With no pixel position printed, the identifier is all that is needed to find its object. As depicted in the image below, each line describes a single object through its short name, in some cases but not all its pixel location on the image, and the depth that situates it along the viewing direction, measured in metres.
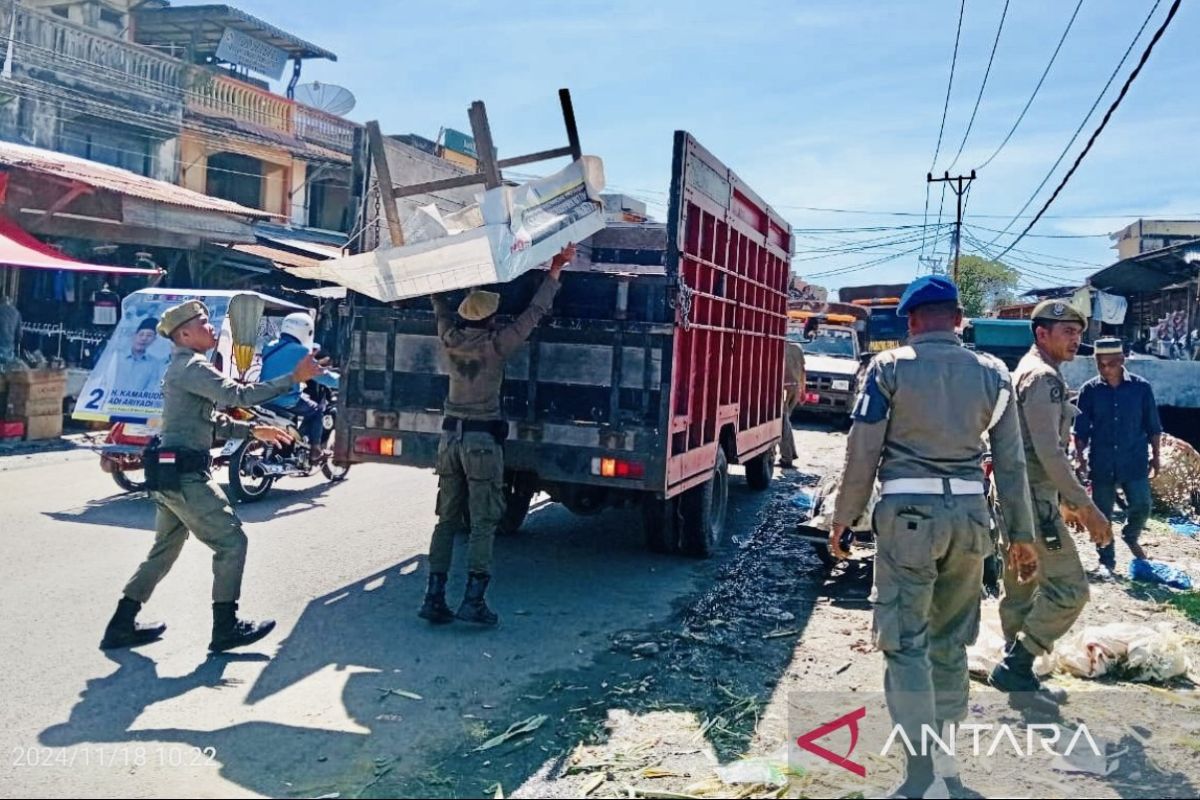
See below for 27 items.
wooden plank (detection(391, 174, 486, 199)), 6.00
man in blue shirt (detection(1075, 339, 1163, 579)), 7.56
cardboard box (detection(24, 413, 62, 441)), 12.19
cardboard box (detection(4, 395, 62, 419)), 12.13
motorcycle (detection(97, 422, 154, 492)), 8.51
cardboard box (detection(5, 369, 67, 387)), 12.07
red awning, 12.16
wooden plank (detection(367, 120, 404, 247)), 5.95
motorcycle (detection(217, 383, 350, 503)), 8.77
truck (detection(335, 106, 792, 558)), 6.01
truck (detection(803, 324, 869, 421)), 18.39
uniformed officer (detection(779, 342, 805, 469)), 12.44
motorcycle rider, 9.41
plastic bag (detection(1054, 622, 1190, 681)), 4.96
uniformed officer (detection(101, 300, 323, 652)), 4.90
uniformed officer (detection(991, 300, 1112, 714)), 4.43
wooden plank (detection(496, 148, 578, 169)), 6.04
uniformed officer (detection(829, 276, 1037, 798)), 3.65
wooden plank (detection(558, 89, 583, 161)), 5.76
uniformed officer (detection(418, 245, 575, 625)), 5.46
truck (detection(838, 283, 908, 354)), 24.37
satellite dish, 28.41
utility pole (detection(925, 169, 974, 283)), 35.91
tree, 54.72
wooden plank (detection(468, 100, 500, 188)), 5.82
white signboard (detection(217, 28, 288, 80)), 24.59
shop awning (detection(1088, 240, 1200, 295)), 16.56
